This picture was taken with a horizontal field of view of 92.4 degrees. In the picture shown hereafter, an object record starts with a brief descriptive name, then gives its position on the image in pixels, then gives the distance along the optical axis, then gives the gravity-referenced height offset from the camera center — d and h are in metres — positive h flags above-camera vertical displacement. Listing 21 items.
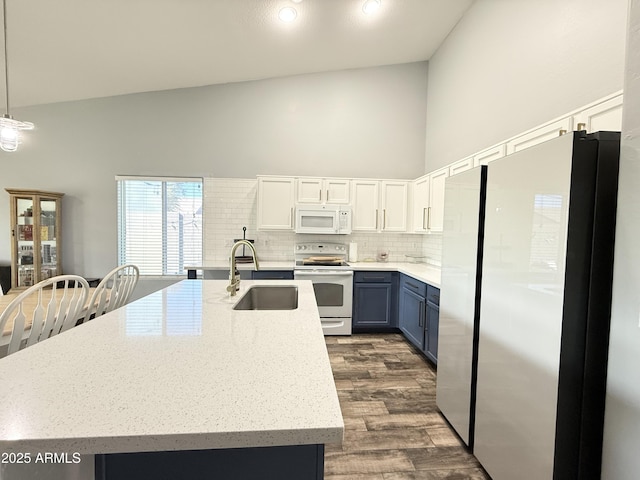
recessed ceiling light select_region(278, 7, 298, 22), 2.88 +2.03
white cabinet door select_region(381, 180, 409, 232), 4.14 +0.32
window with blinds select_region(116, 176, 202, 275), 4.22 -0.02
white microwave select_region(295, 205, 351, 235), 3.92 +0.11
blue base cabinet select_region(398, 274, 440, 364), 2.85 -0.87
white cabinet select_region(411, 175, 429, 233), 3.70 +0.33
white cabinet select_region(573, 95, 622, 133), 1.44 +0.60
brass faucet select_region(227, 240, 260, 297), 1.76 -0.31
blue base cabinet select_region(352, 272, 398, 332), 3.80 -0.87
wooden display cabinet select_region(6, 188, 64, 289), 3.73 -0.18
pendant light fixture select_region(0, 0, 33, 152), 2.25 +0.67
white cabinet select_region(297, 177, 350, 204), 4.01 +0.49
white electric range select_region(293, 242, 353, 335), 3.72 -0.79
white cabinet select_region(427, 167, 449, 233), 3.28 +0.34
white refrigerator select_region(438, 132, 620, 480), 1.16 -0.28
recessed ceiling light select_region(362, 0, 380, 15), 2.96 +2.19
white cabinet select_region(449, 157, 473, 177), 2.82 +0.64
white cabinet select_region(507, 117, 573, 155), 1.76 +0.63
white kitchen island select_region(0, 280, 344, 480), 0.58 -0.40
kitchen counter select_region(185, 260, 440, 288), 3.37 -0.48
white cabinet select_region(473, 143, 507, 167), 2.33 +0.64
